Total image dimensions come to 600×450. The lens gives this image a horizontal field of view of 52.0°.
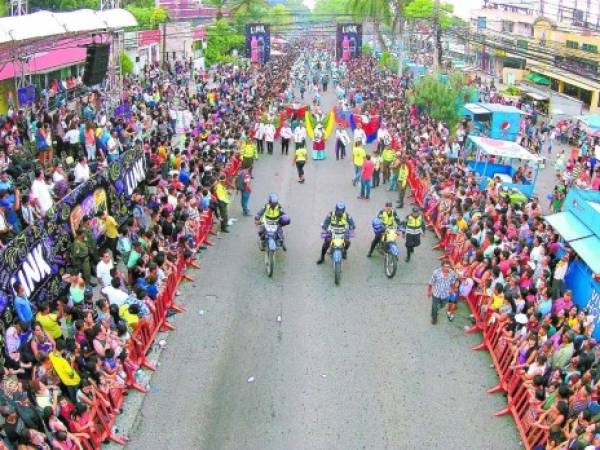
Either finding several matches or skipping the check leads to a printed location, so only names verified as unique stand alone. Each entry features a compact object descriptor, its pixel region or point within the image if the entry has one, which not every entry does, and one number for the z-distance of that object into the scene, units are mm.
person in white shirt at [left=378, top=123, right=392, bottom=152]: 22188
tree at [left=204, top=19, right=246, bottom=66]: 52875
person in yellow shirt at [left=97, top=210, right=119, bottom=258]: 12102
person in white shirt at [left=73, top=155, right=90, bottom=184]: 13095
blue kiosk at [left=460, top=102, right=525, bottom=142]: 24719
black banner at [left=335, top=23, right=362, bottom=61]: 38406
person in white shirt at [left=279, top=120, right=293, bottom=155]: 23109
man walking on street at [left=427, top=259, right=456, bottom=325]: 10703
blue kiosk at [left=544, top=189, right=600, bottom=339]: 10648
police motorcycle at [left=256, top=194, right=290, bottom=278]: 12641
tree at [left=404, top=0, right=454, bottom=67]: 37056
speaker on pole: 17875
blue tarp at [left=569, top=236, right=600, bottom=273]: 10609
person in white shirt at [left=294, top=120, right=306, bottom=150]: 21453
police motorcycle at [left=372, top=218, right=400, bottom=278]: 12703
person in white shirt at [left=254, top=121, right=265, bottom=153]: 23156
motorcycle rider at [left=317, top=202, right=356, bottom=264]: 12547
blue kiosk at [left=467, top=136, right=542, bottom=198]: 17578
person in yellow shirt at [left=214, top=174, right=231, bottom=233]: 14891
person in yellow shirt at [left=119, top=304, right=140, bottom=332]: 9359
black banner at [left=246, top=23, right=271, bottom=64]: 38688
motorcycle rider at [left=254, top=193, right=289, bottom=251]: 12734
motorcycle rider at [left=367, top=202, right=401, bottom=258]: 13055
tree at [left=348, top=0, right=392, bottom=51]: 47562
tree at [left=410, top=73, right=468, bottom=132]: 26375
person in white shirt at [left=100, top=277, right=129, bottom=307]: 9539
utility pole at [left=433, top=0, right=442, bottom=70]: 34881
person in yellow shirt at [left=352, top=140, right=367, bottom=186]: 18689
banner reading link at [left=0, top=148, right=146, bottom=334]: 9273
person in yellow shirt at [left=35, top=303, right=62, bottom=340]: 8875
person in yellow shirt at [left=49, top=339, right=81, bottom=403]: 7695
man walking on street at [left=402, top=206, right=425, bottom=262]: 13000
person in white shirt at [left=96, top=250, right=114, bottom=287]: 10258
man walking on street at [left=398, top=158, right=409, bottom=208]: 17219
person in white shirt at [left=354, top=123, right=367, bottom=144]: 21058
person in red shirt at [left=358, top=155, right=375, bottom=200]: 17547
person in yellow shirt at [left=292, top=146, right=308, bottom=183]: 19141
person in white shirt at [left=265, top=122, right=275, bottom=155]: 23109
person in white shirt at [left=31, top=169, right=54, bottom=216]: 11516
